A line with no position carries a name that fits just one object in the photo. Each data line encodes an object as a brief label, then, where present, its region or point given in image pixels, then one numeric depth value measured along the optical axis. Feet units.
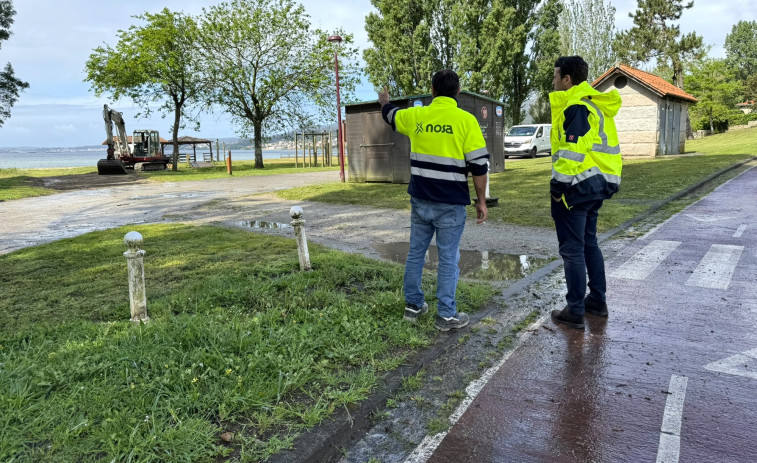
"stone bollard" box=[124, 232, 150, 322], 13.92
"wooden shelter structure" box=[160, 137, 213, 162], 152.97
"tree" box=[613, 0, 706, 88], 161.48
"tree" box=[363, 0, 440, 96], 133.69
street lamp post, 58.13
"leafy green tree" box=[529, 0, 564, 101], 131.85
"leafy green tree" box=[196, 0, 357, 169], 100.78
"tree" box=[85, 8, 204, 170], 98.17
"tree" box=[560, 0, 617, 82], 163.02
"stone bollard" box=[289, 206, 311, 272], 18.88
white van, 98.43
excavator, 93.15
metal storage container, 55.93
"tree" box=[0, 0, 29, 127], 96.17
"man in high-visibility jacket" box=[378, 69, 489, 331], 13.20
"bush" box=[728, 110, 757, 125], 163.43
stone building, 81.87
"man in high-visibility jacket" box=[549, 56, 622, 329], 13.60
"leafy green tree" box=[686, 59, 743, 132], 147.65
